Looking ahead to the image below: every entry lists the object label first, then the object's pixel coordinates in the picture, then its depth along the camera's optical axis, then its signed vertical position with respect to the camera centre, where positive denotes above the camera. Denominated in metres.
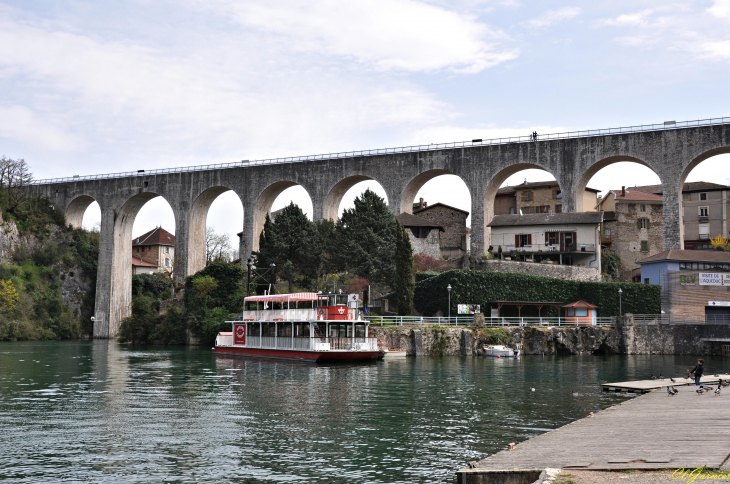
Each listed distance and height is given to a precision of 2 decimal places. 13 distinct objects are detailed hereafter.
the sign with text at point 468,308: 52.66 -0.11
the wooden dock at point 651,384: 27.08 -2.75
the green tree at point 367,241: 59.03 +4.98
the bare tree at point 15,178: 85.88 +14.36
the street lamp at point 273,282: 56.01 +1.90
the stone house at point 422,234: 66.06 +6.17
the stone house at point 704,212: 84.62 +10.03
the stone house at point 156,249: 102.75 +7.65
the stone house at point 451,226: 73.12 +7.41
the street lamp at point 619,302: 54.79 +0.23
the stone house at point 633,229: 77.81 +7.55
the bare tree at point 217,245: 109.27 +8.77
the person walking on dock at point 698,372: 27.05 -2.29
